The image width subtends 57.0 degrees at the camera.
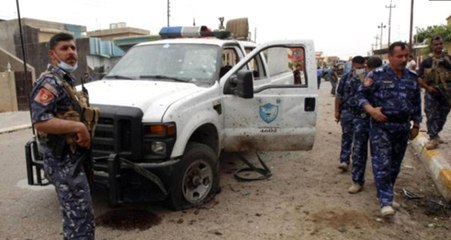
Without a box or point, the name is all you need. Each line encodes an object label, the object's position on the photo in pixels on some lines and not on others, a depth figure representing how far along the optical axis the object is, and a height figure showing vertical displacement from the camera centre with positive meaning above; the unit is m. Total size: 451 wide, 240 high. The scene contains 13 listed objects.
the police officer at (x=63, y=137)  2.66 -0.53
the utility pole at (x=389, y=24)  64.75 +3.96
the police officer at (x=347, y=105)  5.47 -0.72
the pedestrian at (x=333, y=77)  18.84 -1.21
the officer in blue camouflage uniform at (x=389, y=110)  4.04 -0.59
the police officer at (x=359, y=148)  4.95 -1.17
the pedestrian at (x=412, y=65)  12.69 -0.49
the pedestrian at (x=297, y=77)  6.82 -0.42
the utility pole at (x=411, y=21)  30.25 +2.07
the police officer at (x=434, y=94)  5.88 -0.66
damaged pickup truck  3.81 -0.63
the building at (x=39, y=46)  17.89 +0.51
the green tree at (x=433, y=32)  28.85 +1.43
